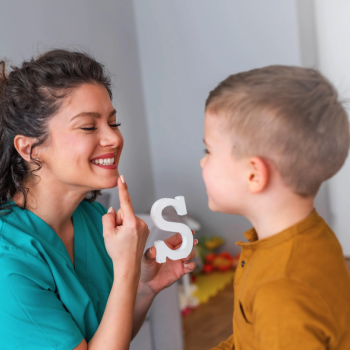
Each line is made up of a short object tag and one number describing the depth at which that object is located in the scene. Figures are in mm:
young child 697
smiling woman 1011
